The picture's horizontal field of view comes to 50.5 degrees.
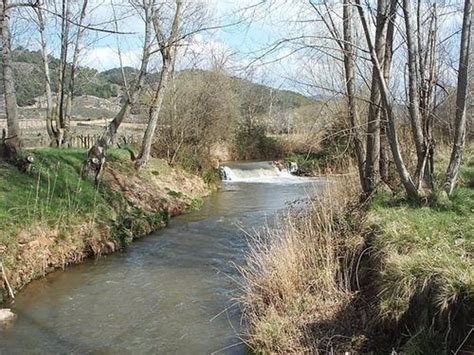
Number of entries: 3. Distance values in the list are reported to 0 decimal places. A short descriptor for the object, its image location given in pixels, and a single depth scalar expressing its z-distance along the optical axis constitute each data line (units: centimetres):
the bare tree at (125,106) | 1375
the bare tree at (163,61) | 1570
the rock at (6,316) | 685
